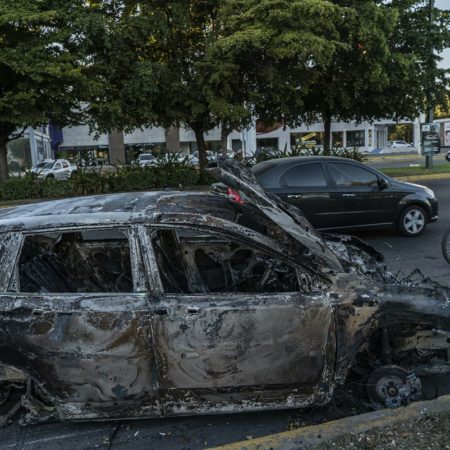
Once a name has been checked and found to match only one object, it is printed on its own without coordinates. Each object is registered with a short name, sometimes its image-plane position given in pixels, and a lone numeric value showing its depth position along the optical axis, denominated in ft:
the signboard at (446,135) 142.10
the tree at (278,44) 41.65
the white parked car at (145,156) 132.36
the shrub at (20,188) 50.31
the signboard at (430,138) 62.39
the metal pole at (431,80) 55.77
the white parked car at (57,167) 95.25
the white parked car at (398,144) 209.97
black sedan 26.21
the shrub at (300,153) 60.39
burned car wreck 9.49
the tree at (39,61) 41.91
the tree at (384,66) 47.85
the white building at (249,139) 161.27
